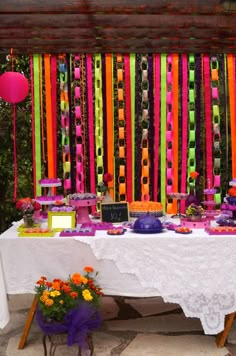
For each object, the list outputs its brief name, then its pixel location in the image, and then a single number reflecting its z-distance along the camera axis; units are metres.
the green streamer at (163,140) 4.95
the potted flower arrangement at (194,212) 3.50
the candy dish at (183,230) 3.27
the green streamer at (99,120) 4.93
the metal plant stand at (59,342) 3.02
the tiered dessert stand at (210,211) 3.86
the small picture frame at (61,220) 3.49
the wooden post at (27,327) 3.35
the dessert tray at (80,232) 3.26
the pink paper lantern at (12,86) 4.15
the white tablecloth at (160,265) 3.18
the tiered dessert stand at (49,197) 3.76
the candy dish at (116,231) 3.28
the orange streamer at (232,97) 4.85
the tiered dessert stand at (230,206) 3.56
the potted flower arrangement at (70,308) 2.96
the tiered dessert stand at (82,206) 3.54
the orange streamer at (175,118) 4.87
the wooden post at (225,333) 3.28
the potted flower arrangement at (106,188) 3.83
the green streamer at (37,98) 4.86
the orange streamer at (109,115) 4.88
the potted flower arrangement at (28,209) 3.52
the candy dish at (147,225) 3.30
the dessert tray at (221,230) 3.24
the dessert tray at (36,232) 3.27
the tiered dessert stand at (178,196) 3.87
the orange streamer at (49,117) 4.89
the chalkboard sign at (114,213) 3.70
